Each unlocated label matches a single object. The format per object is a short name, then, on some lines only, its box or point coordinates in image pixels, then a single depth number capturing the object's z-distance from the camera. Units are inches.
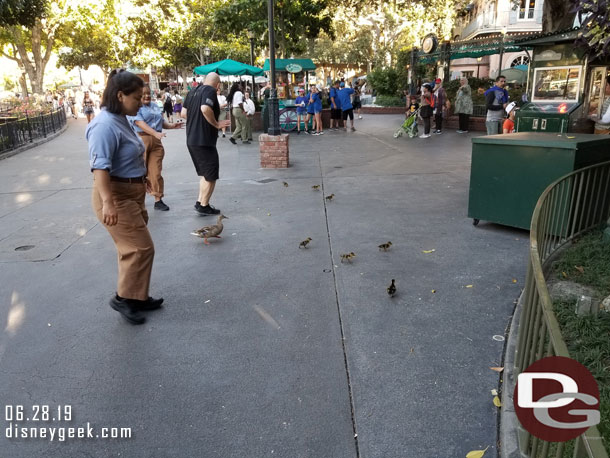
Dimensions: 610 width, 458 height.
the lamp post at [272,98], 412.2
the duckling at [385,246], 206.6
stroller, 616.3
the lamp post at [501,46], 707.6
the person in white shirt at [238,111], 585.6
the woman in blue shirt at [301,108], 721.6
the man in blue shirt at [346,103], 704.8
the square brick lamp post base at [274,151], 419.5
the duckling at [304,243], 214.4
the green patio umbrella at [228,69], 748.6
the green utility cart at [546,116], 447.2
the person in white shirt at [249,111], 625.4
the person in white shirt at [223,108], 723.6
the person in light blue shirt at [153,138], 249.0
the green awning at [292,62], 742.7
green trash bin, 205.8
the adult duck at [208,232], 225.1
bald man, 258.1
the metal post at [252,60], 820.5
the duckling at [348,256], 198.7
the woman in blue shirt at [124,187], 137.7
